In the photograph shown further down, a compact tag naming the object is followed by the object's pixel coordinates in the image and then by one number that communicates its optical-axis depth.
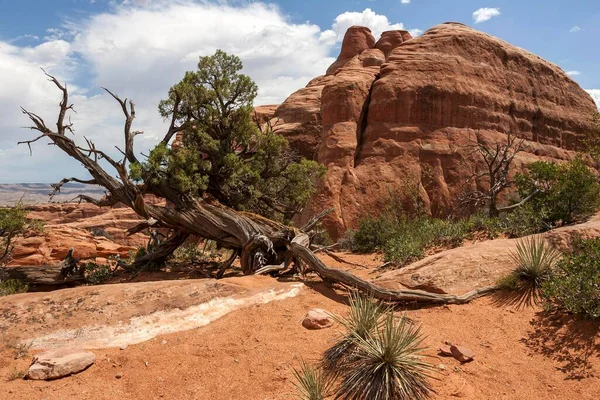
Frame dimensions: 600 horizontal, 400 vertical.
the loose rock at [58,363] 5.39
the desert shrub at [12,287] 9.49
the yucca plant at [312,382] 4.68
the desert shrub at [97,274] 11.43
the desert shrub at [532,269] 7.07
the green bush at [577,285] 5.71
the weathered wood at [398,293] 7.30
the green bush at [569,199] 13.57
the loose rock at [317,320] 6.58
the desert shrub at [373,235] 16.25
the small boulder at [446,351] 5.57
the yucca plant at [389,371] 4.59
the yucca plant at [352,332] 5.38
